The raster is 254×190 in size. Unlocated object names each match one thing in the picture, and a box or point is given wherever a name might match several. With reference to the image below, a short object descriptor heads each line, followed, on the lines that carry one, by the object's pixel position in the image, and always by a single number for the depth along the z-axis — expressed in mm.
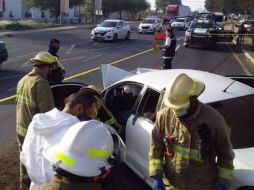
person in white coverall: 1495
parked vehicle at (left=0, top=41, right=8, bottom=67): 8727
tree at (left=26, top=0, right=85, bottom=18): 34598
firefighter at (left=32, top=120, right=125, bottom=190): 1255
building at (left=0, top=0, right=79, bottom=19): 44178
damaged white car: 2454
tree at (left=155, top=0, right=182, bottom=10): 94640
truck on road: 45769
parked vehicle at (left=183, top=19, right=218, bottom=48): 14943
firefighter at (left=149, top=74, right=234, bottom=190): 1950
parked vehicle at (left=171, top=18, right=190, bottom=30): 29005
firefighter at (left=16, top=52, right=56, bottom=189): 2650
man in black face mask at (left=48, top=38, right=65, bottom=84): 3659
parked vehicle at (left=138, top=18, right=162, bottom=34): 23629
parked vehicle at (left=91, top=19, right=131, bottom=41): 17076
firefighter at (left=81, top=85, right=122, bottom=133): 3004
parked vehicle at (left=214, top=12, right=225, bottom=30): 28838
